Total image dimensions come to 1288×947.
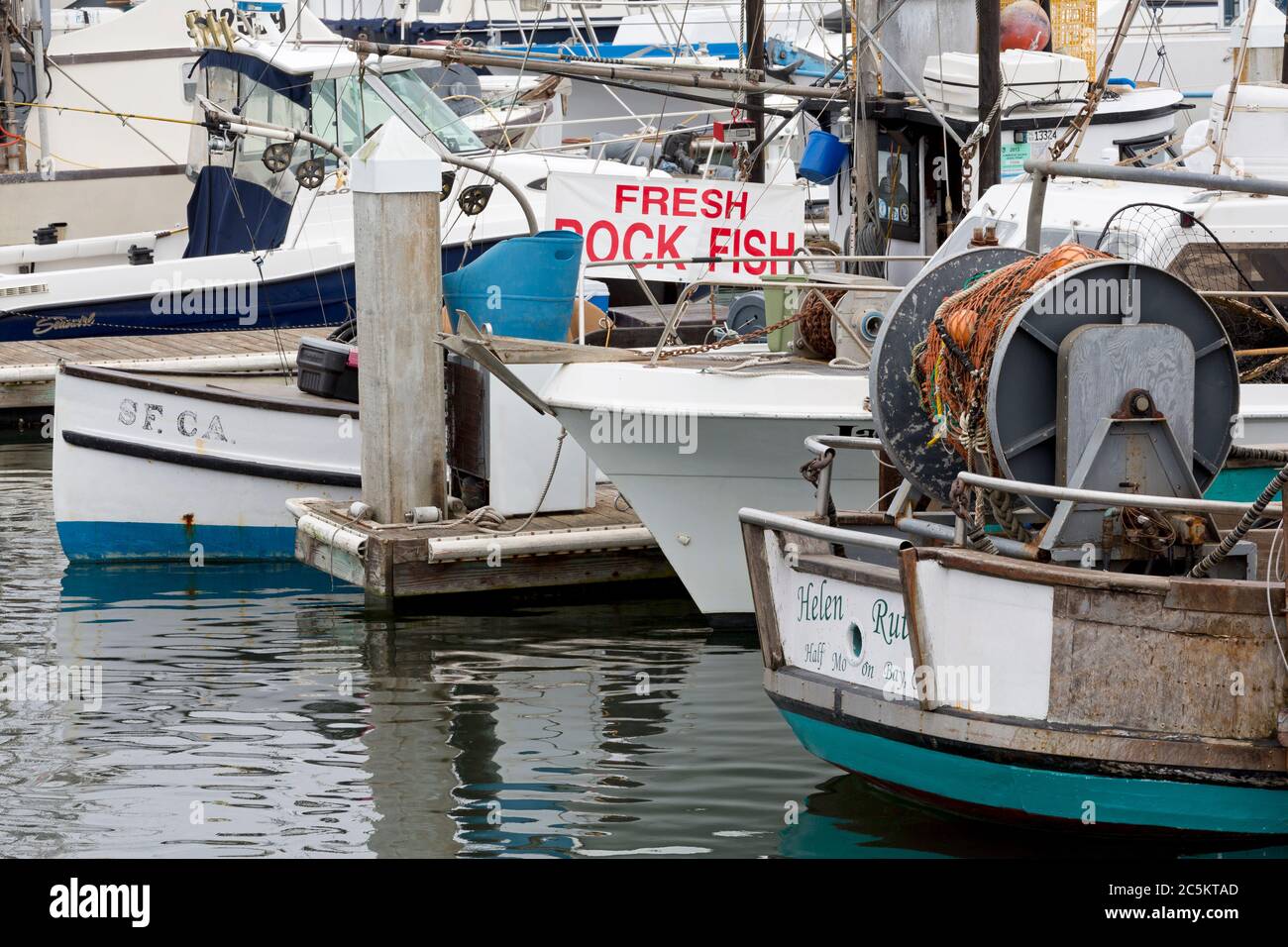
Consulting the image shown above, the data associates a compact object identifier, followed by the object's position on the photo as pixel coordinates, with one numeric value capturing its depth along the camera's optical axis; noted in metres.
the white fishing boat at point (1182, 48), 33.31
